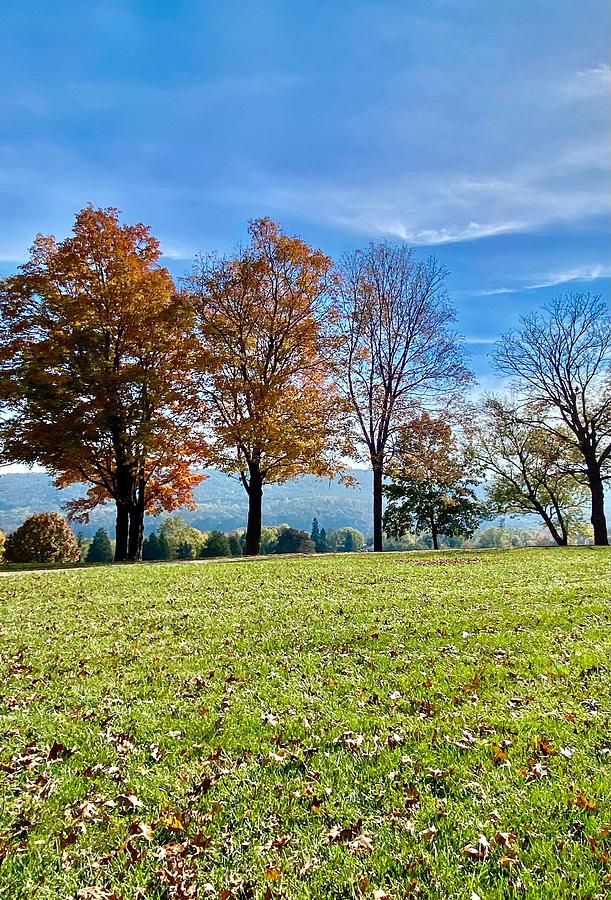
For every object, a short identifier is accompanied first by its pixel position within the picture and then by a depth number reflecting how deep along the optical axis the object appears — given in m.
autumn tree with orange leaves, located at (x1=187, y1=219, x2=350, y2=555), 21.67
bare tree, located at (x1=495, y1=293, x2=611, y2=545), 28.66
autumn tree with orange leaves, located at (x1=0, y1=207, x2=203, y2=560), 19.48
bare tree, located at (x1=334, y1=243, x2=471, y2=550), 25.45
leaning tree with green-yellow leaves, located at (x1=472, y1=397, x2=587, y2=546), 35.80
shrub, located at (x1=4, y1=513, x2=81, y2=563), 32.41
